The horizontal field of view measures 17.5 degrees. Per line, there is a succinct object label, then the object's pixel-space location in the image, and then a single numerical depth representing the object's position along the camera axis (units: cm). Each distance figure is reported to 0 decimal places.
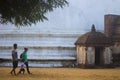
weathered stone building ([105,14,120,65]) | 2631
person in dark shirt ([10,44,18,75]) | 1797
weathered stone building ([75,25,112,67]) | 2455
